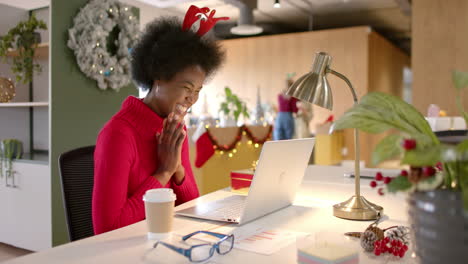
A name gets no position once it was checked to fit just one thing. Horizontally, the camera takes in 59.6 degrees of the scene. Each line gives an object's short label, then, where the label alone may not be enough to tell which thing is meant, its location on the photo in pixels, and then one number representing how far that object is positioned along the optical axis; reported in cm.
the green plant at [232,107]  433
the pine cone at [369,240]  89
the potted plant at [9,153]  303
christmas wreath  294
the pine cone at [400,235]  90
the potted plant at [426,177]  57
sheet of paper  93
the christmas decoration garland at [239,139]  345
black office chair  142
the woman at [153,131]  130
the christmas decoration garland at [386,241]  86
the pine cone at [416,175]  60
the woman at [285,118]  571
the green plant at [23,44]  304
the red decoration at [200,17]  166
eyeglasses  80
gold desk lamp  121
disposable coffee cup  98
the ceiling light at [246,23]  588
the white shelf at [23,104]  282
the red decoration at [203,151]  343
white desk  86
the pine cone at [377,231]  90
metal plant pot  59
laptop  111
